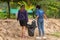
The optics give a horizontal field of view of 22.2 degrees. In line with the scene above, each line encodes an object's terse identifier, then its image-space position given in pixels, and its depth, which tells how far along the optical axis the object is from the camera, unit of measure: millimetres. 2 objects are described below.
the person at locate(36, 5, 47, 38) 7491
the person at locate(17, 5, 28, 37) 7459
